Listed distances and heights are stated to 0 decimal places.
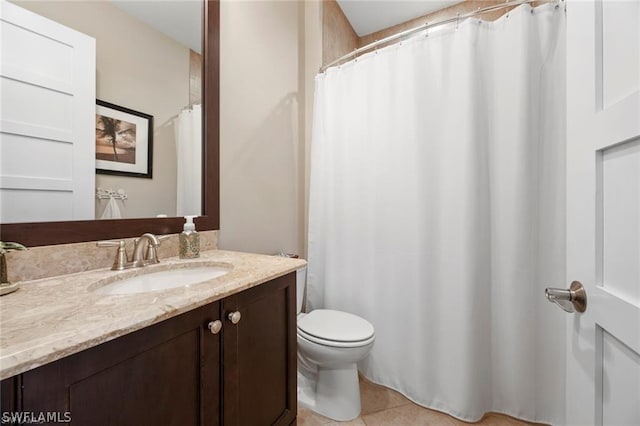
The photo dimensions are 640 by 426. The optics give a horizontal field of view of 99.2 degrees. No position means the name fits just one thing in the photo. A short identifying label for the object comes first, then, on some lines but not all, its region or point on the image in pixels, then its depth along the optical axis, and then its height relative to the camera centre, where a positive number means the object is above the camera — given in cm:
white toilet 128 -69
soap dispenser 114 -13
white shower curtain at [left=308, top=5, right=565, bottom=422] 126 +0
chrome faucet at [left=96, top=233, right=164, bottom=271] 95 -15
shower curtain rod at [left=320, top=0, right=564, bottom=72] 124 +95
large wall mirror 92 +41
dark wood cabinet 48 -37
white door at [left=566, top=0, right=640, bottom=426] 47 +1
